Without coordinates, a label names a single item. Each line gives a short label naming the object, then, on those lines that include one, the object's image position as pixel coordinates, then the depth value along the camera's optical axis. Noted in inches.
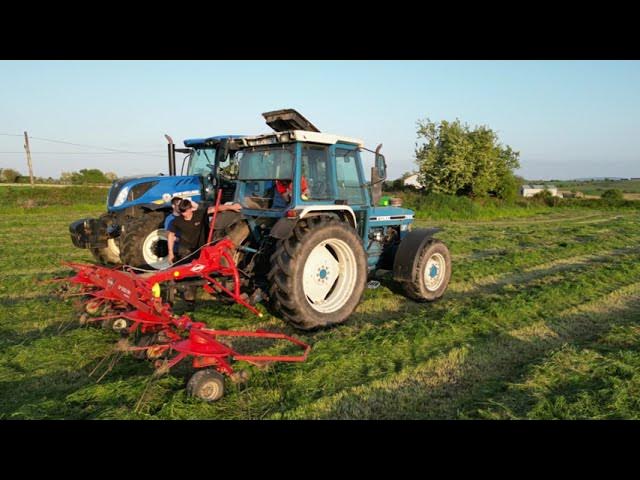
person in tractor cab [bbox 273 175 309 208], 219.4
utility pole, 1328.5
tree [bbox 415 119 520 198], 1061.1
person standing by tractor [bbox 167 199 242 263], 227.9
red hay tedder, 144.6
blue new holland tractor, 289.3
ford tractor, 193.3
